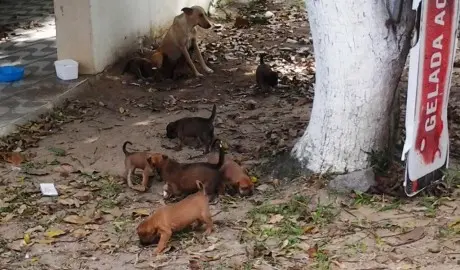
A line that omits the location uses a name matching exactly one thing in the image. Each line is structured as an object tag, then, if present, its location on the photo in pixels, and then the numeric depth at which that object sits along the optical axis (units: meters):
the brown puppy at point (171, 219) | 4.88
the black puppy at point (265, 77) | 8.62
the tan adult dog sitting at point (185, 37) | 9.44
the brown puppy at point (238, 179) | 5.66
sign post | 4.94
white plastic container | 8.62
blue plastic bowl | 8.65
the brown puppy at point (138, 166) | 5.98
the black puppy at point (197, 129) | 6.83
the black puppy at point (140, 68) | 9.12
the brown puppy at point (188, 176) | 5.66
